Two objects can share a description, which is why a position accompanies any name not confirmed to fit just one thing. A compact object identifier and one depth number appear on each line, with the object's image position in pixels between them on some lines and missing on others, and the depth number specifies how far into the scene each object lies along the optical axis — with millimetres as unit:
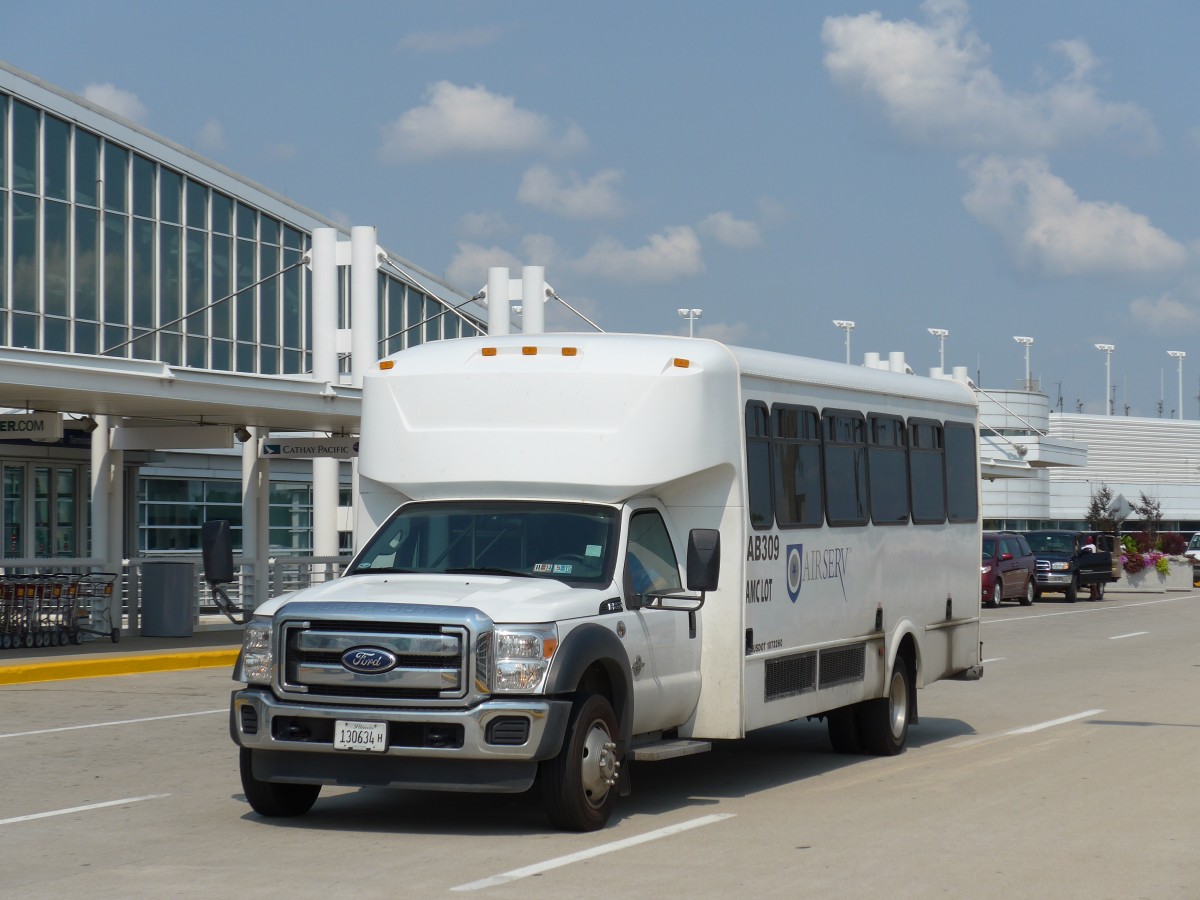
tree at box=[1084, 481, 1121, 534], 79594
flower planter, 52219
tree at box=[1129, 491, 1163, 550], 66538
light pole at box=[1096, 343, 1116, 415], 132750
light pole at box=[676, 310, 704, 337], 68625
